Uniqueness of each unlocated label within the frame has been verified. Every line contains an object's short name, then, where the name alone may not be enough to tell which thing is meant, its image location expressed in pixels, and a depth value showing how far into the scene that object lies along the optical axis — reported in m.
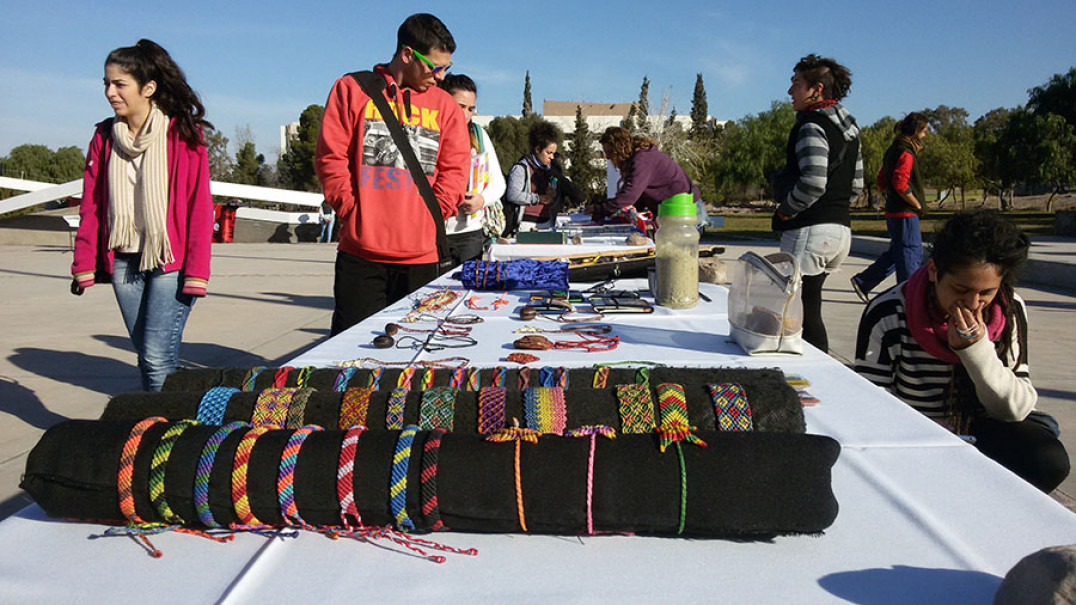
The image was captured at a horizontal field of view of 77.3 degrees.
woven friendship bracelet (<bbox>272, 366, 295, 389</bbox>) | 1.35
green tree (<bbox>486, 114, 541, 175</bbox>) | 51.53
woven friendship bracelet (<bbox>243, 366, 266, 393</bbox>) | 1.33
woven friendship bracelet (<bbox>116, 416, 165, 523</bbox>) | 0.98
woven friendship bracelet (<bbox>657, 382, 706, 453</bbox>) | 0.98
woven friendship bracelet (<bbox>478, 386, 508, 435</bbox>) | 1.11
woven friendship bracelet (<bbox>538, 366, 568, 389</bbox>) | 1.35
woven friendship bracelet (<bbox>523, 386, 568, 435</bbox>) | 1.09
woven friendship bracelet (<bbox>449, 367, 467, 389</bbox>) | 1.37
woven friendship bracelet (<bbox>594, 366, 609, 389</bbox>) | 1.35
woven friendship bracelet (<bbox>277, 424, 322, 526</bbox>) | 0.97
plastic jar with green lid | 2.30
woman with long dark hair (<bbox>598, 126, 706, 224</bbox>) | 5.37
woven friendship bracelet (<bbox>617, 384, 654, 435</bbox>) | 1.10
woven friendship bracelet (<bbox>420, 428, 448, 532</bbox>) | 0.95
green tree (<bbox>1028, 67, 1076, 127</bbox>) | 30.86
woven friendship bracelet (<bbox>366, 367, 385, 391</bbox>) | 1.36
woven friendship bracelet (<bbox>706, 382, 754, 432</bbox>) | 1.12
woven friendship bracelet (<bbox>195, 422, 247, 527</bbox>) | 0.98
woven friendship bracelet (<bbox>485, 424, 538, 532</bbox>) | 0.96
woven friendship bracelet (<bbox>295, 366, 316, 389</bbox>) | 1.35
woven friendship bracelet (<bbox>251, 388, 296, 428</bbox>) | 1.16
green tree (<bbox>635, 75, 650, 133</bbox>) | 40.38
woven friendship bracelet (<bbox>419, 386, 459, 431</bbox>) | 1.14
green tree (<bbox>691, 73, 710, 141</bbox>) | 70.62
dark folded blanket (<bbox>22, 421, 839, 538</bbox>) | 0.94
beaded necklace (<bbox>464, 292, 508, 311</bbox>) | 2.58
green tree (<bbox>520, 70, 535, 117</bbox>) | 78.38
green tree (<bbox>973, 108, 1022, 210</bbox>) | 33.28
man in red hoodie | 2.72
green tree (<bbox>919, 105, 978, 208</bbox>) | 38.78
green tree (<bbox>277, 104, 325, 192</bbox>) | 46.62
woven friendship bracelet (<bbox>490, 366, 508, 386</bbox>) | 1.37
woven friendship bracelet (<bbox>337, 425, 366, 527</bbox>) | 0.96
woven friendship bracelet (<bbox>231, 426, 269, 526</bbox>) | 0.97
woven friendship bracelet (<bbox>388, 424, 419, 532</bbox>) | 0.96
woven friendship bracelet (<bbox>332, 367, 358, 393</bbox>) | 1.35
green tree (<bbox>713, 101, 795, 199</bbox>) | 54.75
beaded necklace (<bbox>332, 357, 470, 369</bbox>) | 1.70
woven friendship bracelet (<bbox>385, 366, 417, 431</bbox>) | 1.14
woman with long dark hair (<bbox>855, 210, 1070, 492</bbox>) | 1.62
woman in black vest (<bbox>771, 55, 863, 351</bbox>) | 3.38
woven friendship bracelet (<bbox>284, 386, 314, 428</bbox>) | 1.16
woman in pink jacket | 2.58
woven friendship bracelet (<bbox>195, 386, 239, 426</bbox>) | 1.17
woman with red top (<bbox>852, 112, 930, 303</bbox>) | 5.77
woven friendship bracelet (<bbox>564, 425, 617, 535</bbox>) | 0.94
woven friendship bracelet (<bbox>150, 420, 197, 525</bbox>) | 0.98
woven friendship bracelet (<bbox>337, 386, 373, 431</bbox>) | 1.16
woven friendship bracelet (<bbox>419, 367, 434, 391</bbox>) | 1.35
